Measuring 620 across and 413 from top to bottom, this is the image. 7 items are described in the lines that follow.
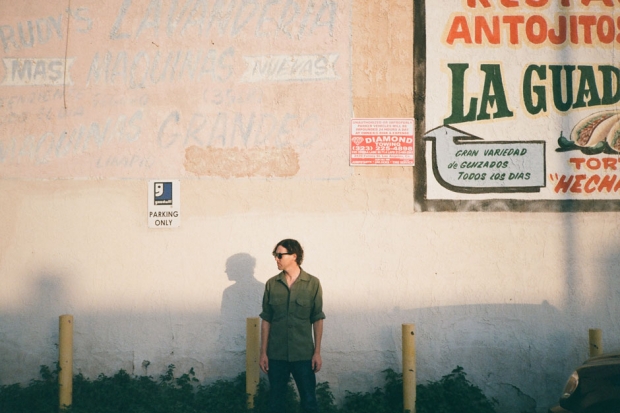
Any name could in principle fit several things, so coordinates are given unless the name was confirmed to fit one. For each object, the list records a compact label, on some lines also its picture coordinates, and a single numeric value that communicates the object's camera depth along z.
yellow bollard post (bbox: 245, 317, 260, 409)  6.05
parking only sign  6.82
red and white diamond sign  6.77
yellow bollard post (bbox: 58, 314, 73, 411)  6.06
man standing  5.29
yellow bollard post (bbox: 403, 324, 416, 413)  5.91
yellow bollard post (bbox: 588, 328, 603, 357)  5.98
